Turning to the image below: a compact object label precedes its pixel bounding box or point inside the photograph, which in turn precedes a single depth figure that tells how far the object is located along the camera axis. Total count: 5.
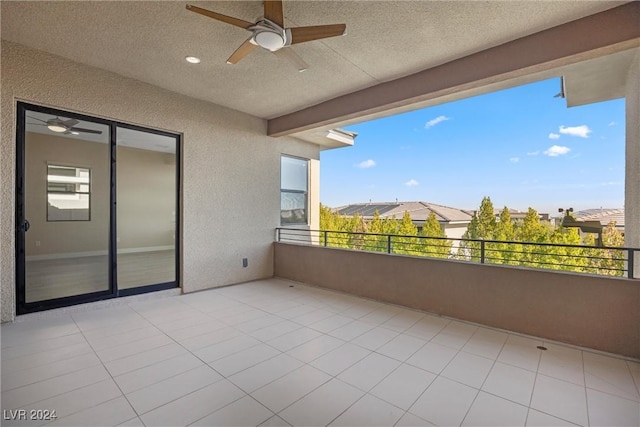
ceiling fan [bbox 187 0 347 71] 2.00
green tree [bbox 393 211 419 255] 9.51
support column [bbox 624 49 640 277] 2.66
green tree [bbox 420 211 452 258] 9.38
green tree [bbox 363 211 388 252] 9.92
